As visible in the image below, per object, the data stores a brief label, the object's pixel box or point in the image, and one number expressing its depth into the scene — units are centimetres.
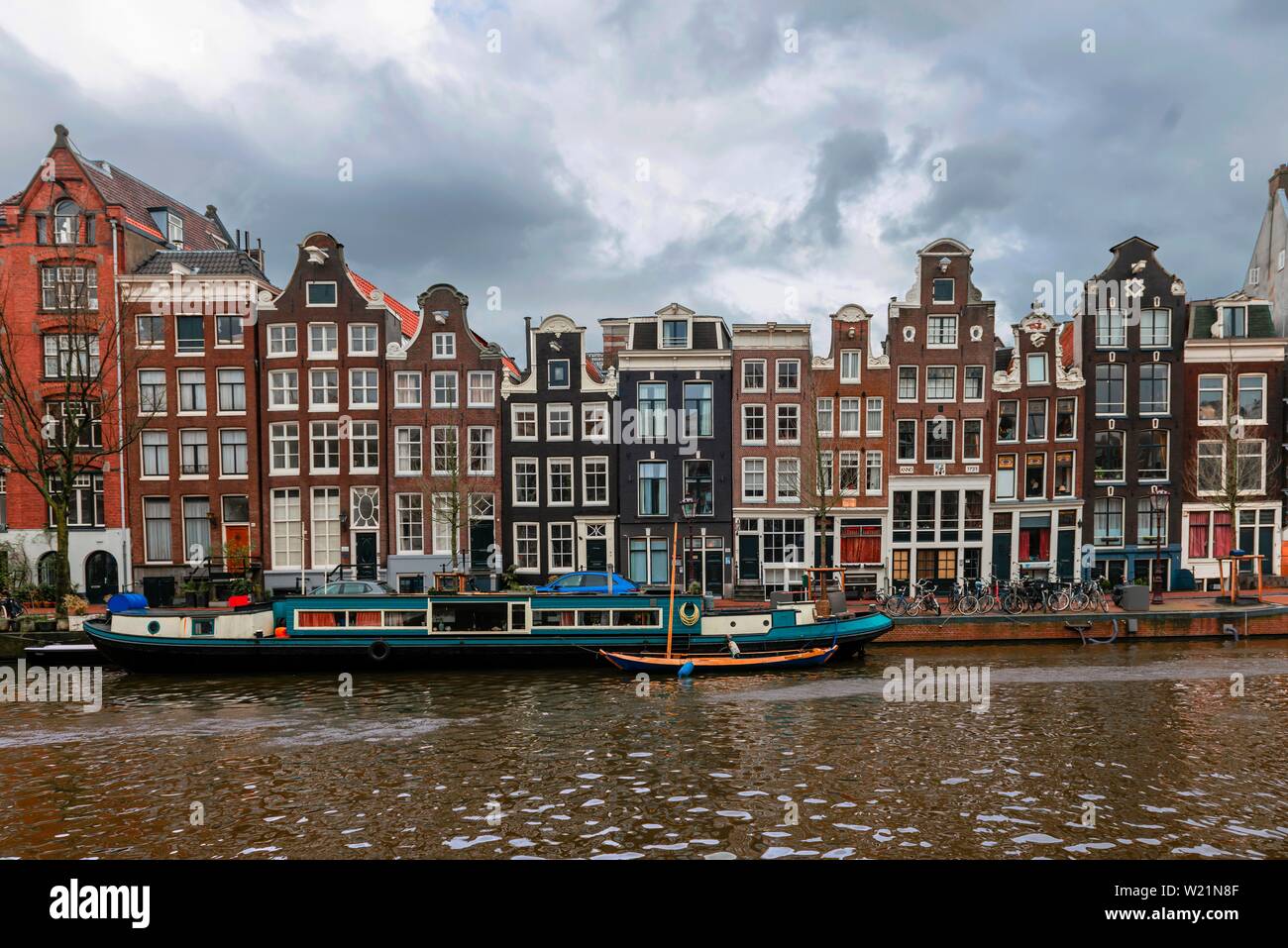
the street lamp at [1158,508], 4050
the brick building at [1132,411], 4153
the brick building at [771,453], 4128
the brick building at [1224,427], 4150
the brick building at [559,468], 4144
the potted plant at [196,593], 3678
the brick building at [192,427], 4084
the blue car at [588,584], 3206
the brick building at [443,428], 4100
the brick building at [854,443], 4128
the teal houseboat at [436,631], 2825
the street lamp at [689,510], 3512
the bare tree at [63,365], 3962
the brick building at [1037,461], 4150
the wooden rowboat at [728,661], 2725
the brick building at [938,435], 4122
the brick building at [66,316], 4012
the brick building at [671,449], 4169
